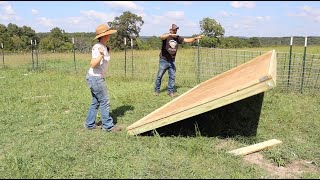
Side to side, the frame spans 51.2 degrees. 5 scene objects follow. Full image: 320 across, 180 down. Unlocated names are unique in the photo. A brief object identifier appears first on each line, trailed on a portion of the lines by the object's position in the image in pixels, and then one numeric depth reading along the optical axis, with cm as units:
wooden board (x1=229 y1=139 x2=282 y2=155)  417
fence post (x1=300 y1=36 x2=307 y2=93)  818
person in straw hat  488
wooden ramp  387
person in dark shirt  760
